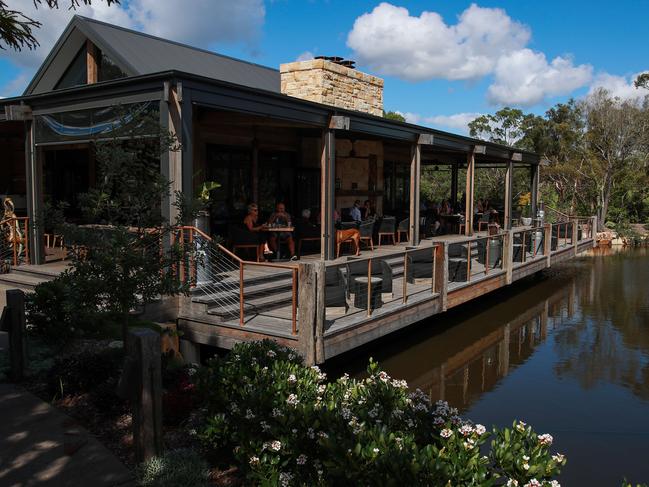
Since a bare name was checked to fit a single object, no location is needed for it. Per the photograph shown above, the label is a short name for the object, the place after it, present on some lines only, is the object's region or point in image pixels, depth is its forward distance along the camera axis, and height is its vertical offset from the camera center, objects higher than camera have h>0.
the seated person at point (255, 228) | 11.16 -0.46
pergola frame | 8.50 +1.61
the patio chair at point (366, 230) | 13.67 -0.58
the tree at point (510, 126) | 44.46 +5.98
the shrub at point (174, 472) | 4.09 -1.88
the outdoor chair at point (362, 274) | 8.49 -1.03
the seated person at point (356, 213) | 15.55 -0.22
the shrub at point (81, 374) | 5.76 -1.66
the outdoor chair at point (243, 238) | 10.99 -0.63
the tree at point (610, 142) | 32.78 +3.65
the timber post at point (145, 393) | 4.36 -1.39
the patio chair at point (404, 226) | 16.33 -0.58
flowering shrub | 3.19 -1.39
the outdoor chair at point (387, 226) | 15.50 -0.56
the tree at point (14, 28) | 6.00 +1.78
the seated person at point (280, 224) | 11.69 -0.41
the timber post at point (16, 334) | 6.07 -1.33
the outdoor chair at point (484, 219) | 20.99 -0.49
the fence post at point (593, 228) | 21.84 -0.81
